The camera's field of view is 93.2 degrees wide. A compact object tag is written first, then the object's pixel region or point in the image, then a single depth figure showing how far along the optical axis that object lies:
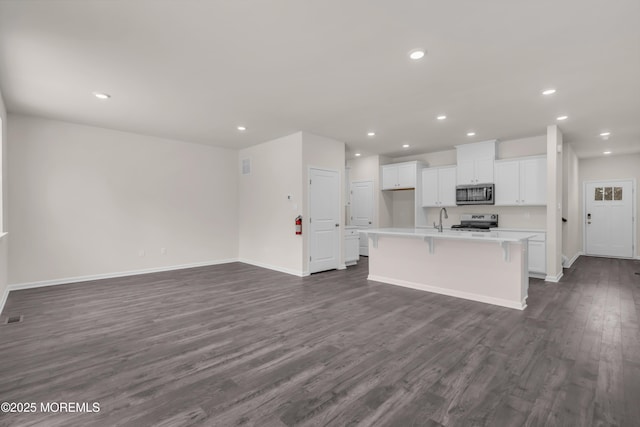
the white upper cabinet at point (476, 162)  6.32
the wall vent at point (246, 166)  7.16
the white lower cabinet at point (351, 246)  6.89
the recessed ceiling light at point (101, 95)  3.88
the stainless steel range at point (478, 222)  6.46
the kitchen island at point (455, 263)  3.94
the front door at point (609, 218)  7.88
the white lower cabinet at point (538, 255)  5.51
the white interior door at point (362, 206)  8.28
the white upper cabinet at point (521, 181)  5.67
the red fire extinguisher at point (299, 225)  5.76
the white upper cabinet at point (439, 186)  6.91
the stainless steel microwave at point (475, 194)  6.22
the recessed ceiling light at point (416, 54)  2.83
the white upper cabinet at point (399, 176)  7.45
